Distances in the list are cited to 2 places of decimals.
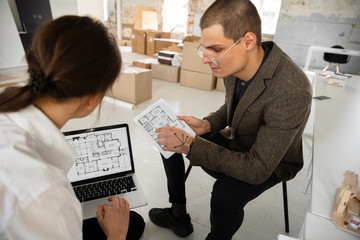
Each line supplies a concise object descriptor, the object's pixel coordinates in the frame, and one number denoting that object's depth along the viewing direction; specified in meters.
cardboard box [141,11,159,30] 6.62
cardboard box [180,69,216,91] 3.49
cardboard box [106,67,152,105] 2.69
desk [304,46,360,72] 2.43
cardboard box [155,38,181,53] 5.25
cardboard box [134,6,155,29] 6.67
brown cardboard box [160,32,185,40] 6.22
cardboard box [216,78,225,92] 3.49
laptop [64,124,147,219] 0.99
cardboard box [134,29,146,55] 5.73
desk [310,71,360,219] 0.71
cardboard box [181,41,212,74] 3.39
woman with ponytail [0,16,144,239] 0.41
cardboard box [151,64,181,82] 3.77
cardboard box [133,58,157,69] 3.74
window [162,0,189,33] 6.24
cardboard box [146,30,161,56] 5.49
